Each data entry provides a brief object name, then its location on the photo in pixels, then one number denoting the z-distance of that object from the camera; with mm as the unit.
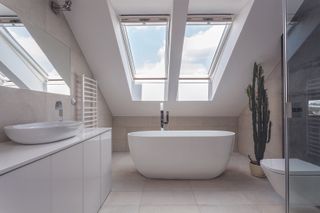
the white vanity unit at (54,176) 976
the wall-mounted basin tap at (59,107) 2146
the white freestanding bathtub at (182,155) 2930
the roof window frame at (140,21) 3186
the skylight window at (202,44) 3326
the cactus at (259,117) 3129
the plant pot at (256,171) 3158
